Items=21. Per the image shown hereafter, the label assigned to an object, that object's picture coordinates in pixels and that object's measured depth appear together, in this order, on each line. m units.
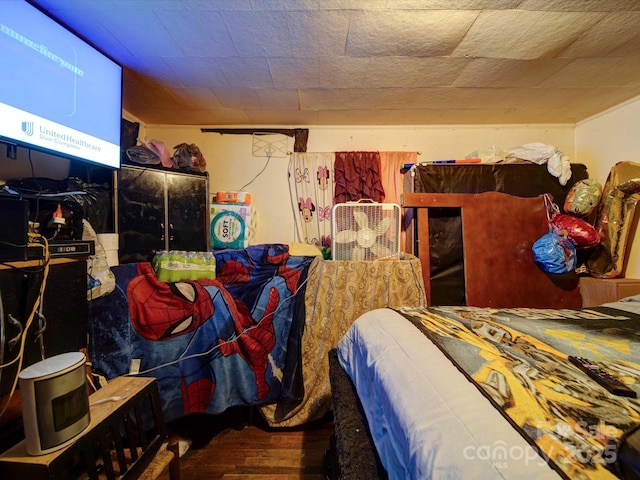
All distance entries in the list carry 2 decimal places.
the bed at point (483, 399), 0.46
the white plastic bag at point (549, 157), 2.15
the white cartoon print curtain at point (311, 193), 2.71
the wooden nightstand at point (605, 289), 1.86
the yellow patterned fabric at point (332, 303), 1.80
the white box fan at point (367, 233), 2.11
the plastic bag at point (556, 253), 1.92
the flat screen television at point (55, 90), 1.11
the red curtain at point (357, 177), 2.63
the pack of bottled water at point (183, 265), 1.74
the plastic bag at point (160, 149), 2.14
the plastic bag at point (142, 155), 1.92
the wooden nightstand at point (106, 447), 0.75
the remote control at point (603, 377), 0.63
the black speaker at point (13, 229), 0.85
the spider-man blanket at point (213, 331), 1.42
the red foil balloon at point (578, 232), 1.96
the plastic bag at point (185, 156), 2.29
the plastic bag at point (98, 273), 1.33
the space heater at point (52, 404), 0.76
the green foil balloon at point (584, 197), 2.06
